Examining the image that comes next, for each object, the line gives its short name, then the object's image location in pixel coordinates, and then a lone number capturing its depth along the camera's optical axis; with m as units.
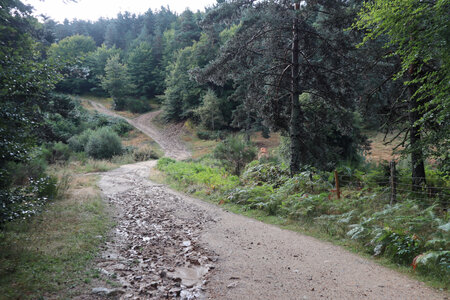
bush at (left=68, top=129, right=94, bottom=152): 28.06
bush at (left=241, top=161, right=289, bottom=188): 10.63
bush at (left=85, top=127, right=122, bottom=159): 26.20
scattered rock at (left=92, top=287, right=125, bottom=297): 3.58
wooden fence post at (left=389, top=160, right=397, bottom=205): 6.96
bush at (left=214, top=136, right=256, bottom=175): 15.09
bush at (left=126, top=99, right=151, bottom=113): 53.12
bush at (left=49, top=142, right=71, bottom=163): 21.29
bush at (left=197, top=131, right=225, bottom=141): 36.34
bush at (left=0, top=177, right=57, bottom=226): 4.25
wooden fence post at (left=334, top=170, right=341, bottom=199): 7.71
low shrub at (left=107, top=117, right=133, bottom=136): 40.46
